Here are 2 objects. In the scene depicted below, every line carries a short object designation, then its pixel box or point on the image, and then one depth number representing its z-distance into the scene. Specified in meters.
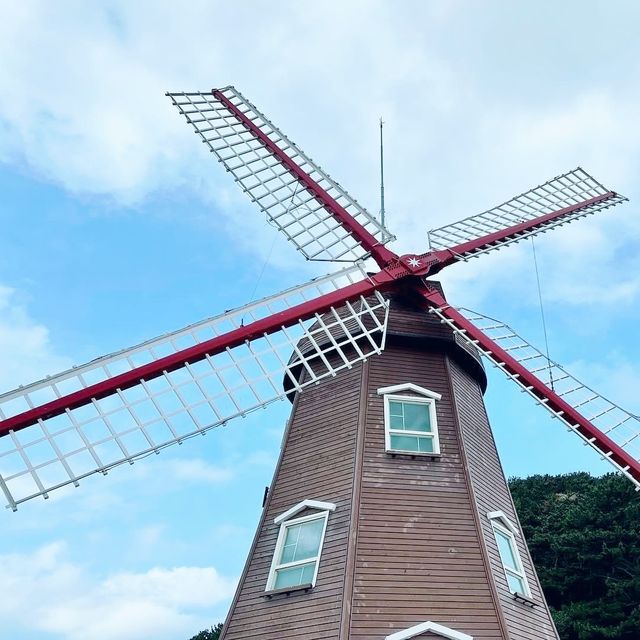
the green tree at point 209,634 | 24.40
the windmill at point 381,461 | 8.01
